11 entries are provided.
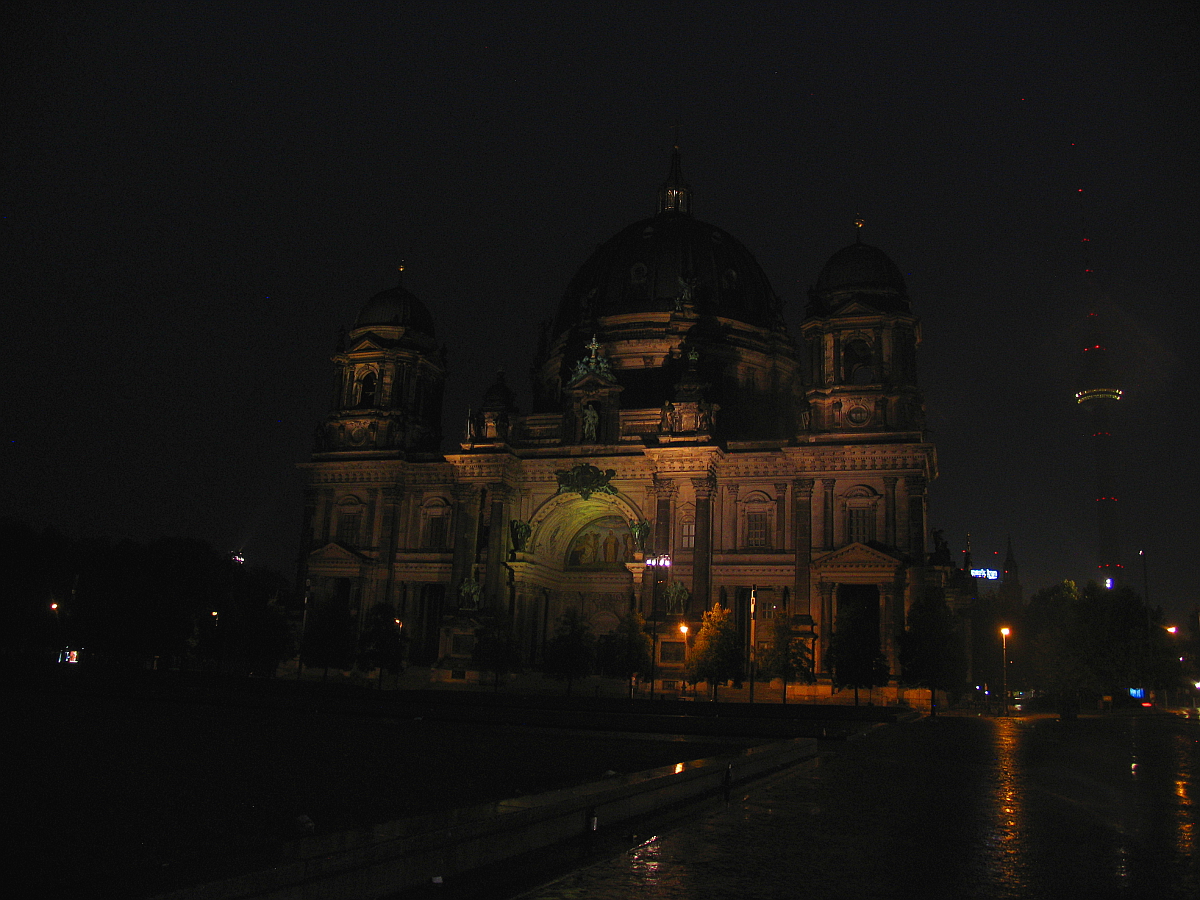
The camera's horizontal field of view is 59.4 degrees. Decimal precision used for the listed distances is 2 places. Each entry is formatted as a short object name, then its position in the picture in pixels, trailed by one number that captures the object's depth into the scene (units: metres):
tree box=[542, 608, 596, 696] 59.59
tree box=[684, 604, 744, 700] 54.50
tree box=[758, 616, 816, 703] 54.91
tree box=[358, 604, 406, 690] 63.06
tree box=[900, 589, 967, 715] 52.66
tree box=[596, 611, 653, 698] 57.56
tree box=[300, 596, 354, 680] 66.31
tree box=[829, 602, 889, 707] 52.88
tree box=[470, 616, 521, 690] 61.91
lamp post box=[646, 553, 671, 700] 60.66
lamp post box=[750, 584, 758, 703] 55.34
